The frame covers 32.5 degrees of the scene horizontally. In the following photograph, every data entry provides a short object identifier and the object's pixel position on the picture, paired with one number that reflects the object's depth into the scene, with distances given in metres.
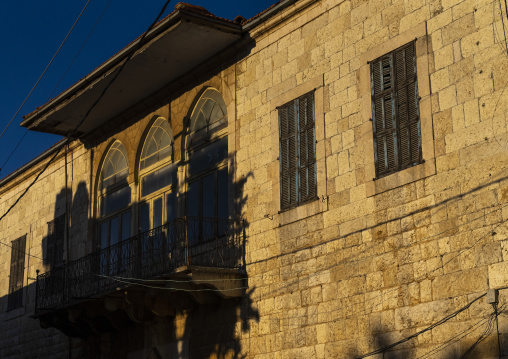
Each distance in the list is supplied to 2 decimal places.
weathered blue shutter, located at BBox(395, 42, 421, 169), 12.23
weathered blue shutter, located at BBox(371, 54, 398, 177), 12.60
